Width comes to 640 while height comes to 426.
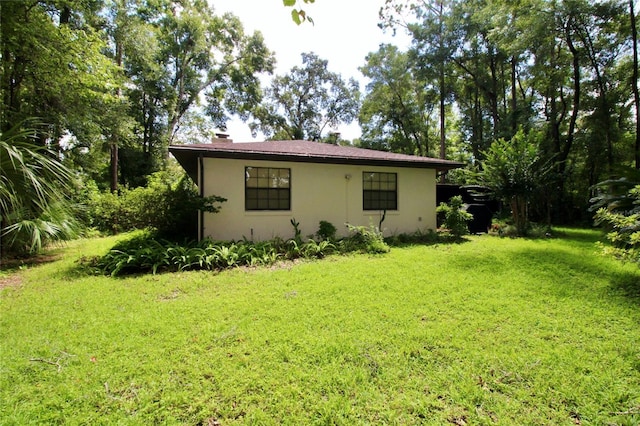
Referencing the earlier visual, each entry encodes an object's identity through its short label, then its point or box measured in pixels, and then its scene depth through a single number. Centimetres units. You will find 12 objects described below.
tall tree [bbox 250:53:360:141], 2630
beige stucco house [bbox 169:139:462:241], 730
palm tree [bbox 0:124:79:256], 419
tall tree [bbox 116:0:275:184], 1823
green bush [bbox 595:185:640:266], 364
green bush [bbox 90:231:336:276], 539
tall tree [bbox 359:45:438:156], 2131
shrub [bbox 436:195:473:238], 875
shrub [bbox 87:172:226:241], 681
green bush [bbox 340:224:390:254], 689
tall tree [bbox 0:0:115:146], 594
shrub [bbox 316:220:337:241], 768
